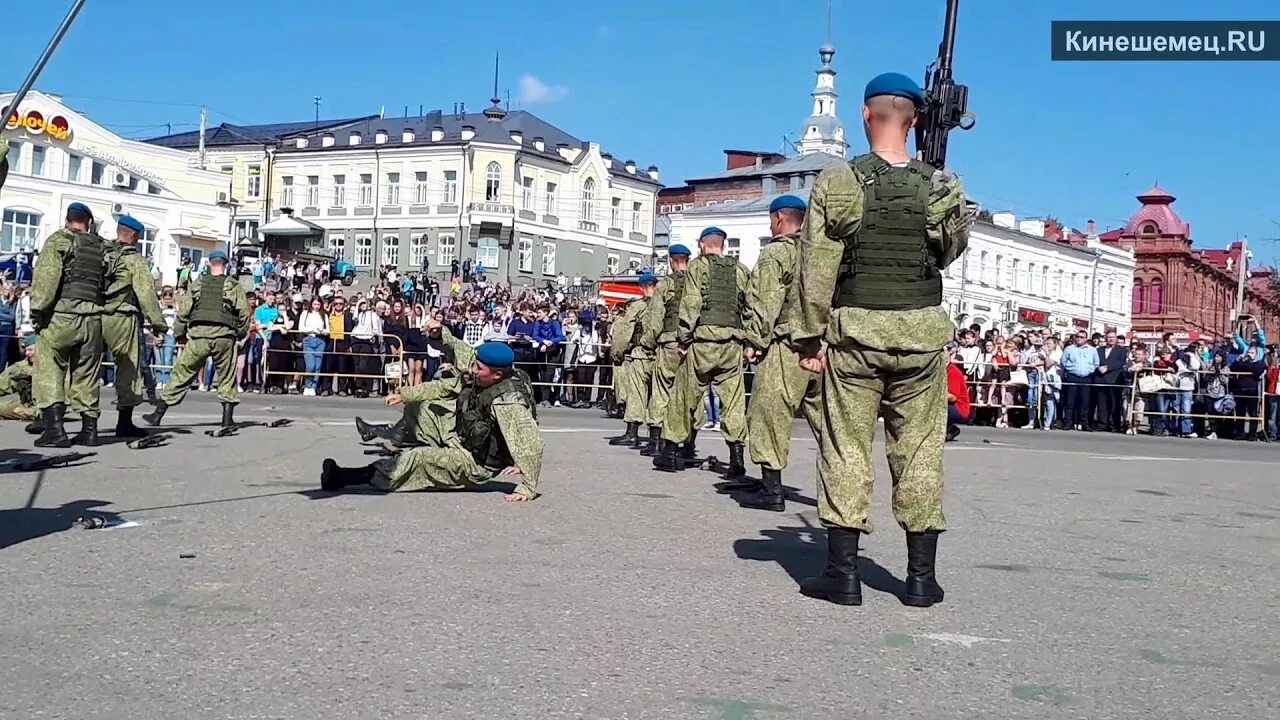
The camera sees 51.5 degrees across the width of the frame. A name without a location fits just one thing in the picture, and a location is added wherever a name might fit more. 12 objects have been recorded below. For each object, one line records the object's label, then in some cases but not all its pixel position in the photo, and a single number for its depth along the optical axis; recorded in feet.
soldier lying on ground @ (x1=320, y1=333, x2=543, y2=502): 29.07
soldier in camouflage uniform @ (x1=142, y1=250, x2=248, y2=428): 43.55
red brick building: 307.17
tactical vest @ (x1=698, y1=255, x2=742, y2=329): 36.65
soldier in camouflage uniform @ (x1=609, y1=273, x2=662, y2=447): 45.88
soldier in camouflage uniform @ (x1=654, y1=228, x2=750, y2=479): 36.52
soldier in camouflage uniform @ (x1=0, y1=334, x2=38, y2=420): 44.65
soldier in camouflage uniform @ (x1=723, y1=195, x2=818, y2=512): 30.27
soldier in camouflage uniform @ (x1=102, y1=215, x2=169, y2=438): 38.06
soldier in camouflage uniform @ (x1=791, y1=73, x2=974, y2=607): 18.80
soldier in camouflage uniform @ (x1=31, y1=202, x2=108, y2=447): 36.24
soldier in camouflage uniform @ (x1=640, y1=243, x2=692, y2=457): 41.32
